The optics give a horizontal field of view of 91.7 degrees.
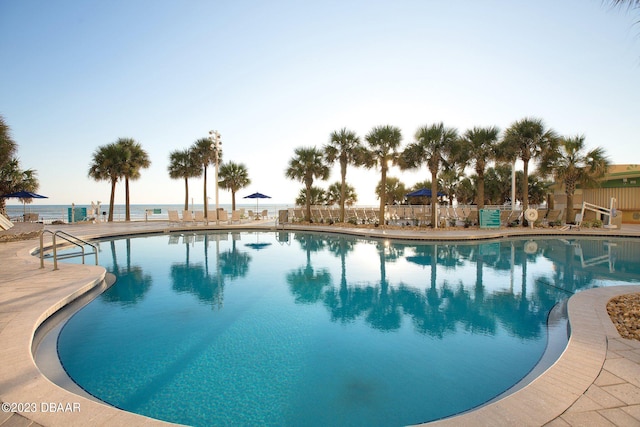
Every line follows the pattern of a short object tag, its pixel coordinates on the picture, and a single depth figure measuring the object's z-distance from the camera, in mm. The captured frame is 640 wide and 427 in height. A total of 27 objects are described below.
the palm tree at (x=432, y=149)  18078
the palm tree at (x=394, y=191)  30547
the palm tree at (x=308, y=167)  22047
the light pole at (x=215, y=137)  19250
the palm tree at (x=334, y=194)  27453
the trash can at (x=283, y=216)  21750
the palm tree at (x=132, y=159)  23172
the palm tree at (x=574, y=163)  18891
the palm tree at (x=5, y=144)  11531
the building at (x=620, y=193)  21438
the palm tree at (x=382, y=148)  19047
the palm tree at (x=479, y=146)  18828
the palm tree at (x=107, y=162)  22742
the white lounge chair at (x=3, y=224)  10316
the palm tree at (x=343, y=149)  20978
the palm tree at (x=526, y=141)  18516
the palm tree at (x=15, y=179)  20125
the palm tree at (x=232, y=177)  28094
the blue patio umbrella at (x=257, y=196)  25094
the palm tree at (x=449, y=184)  28703
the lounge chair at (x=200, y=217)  22138
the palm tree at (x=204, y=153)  24372
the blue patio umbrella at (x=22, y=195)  20388
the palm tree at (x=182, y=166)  26266
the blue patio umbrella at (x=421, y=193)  21512
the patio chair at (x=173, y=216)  20798
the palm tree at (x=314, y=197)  25734
